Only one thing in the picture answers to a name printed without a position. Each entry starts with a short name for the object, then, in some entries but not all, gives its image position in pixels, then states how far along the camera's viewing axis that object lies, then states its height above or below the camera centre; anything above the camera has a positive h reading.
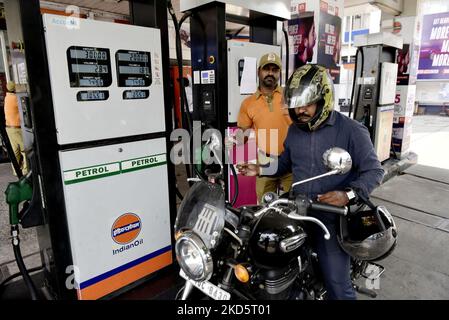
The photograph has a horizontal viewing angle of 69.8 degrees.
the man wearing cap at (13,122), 4.38 -0.36
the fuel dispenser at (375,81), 5.44 +0.15
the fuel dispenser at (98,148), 1.84 -0.34
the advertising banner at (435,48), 14.46 +1.85
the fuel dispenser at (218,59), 2.78 +0.29
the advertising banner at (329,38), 4.61 +0.77
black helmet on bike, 1.55 -0.71
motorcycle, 1.24 -0.58
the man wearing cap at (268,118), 2.76 -0.23
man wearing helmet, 1.64 -0.32
